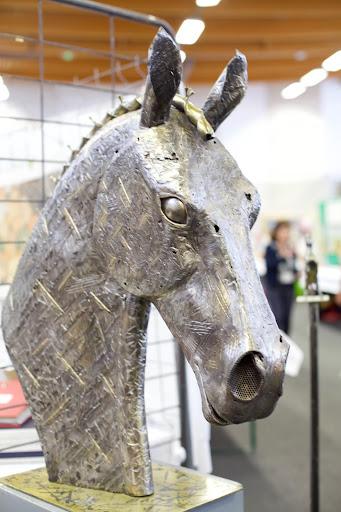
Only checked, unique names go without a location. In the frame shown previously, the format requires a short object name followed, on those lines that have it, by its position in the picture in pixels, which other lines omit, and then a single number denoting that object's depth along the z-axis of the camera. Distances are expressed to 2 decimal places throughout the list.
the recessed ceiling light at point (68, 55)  4.65
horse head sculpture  0.72
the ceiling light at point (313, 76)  5.77
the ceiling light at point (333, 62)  5.16
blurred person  4.09
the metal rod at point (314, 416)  1.66
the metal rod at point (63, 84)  1.39
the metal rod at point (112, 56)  1.36
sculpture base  0.83
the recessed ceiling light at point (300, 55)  5.06
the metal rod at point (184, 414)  1.72
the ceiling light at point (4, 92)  1.45
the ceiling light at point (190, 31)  4.08
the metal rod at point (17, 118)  1.27
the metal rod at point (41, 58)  1.26
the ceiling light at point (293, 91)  6.58
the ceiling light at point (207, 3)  3.69
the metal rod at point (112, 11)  1.33
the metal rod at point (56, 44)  1.30
